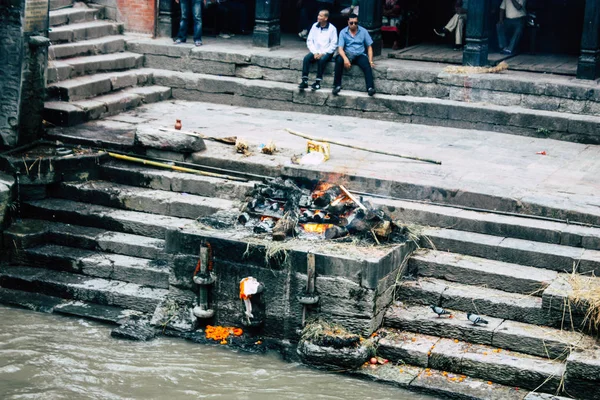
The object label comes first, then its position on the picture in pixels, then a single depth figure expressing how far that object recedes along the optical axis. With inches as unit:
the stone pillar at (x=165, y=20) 682.8
